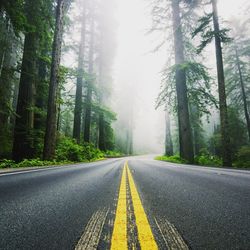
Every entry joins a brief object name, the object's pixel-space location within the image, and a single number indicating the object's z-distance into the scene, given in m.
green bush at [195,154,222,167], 13.01
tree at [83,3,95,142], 19.12
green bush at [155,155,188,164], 13.15
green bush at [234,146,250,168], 10.82
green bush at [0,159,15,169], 7.95
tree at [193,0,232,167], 10.94
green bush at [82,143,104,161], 15.88
